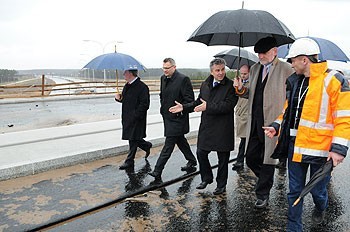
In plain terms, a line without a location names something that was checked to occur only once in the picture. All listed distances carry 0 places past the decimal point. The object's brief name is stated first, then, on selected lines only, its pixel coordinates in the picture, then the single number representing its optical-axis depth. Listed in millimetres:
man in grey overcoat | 3842
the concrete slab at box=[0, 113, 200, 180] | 5340
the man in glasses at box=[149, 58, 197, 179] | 4934
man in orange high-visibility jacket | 2879
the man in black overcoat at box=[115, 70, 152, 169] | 5371
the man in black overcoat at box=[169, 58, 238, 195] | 4219
